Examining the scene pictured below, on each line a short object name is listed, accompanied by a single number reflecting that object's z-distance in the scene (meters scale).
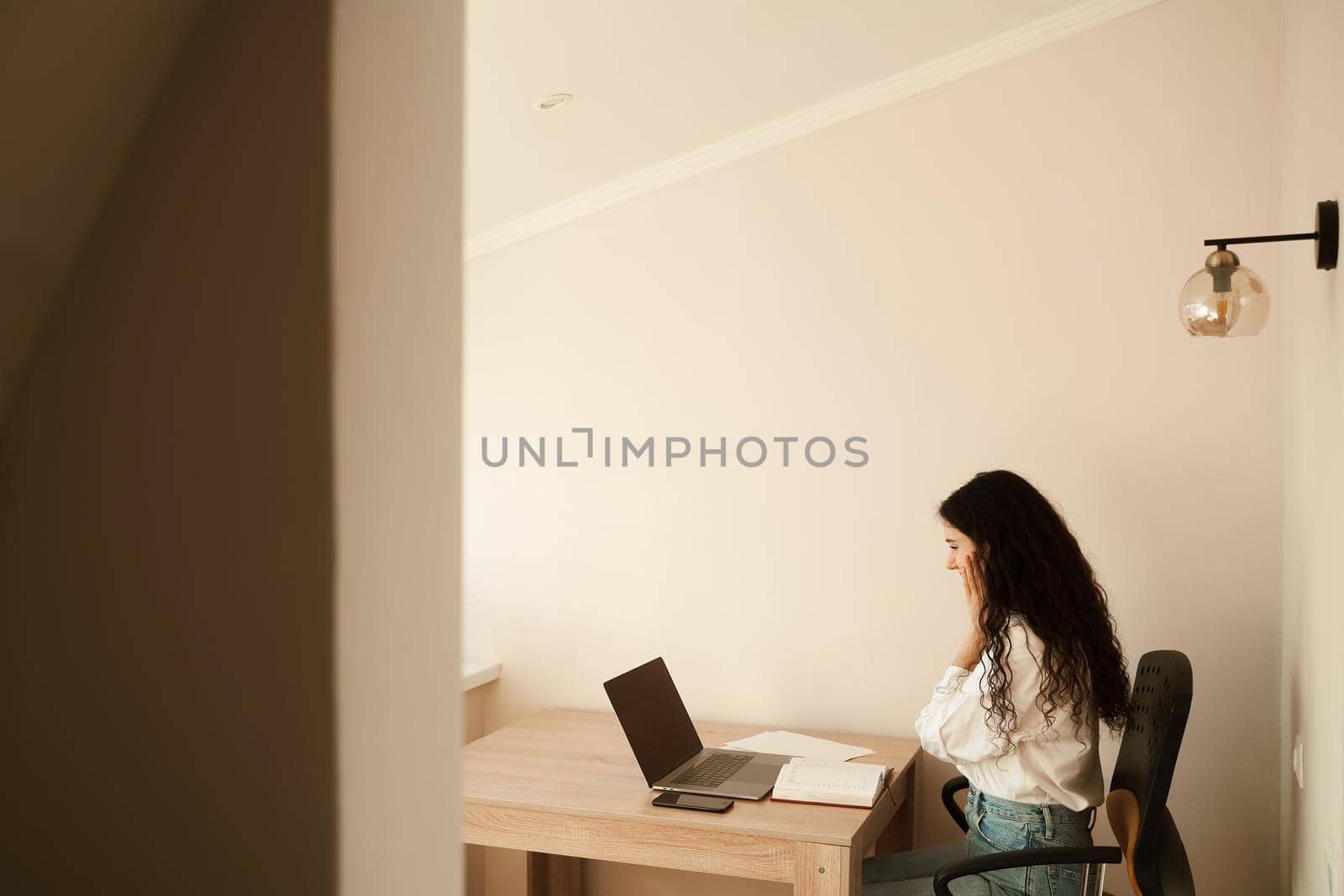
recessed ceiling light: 2.41
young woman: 2.04
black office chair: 1.82
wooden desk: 2.03
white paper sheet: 2.60
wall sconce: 1.70
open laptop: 2.33
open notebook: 2.20
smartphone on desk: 2.16
